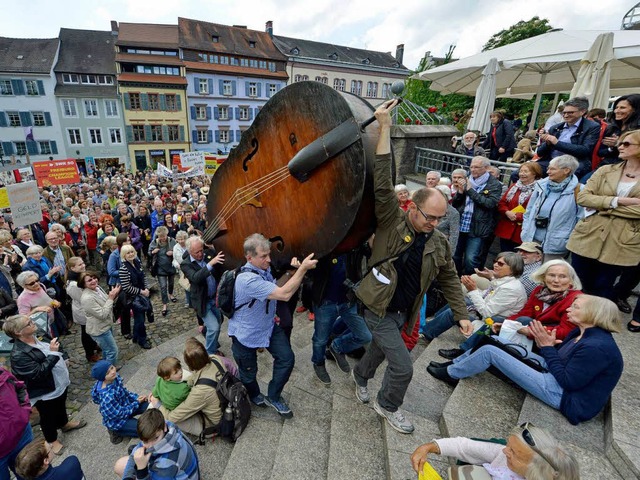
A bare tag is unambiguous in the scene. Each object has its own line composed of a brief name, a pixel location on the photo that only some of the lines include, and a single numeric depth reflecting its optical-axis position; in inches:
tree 932.6
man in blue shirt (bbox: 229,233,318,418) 104.6
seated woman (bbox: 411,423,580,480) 61.2
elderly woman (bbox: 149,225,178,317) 256.9
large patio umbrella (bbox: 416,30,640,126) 219.3
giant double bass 80.4
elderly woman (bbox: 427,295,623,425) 91.2
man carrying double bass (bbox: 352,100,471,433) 91.4
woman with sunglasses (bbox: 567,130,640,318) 117.0
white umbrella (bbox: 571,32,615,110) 192.2
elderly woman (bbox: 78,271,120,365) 170.4
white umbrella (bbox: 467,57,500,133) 247.8
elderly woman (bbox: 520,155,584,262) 141.6
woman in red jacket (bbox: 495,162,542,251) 168.2
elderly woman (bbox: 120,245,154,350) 202.2
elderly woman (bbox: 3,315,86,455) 123.5
